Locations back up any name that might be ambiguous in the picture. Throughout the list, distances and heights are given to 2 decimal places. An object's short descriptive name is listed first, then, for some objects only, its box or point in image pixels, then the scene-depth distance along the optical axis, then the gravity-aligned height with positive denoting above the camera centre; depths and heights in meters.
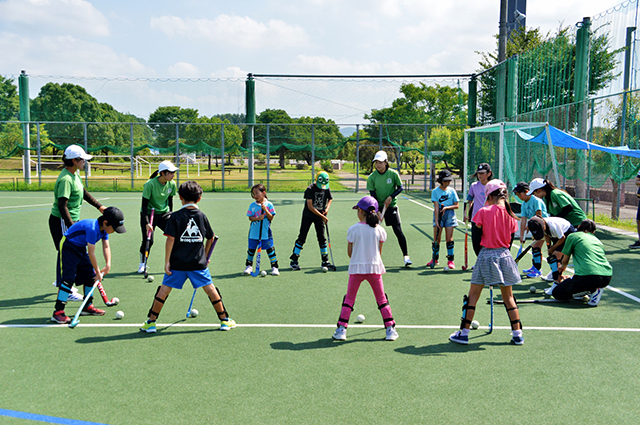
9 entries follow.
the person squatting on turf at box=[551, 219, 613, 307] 7.02 -1.27
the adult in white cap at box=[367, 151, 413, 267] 9.48 -0.36
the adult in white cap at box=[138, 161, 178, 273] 8.58 -0.56
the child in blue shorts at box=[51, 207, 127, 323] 6.25 -1.11
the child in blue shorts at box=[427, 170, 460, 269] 9.55 -0.78
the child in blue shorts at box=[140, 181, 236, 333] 5.71 -0.94
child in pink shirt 5.57 -0.95
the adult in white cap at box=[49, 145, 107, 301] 6.83 -0.40
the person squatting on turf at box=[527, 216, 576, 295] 7.43 -0.87
